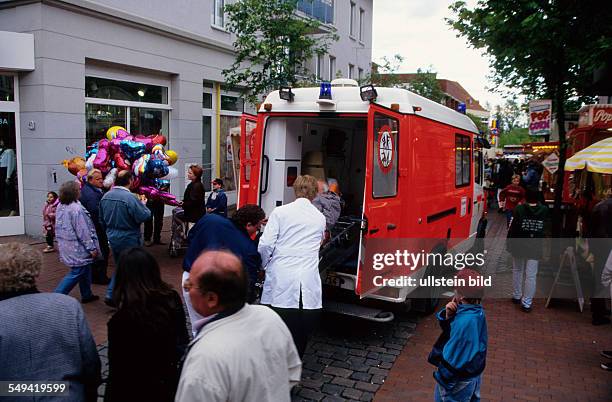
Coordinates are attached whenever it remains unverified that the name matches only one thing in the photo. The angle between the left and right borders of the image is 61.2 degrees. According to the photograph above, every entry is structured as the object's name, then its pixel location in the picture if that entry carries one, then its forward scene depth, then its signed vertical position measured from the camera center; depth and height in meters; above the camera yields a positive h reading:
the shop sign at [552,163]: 14.30 +0.26
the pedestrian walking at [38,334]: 2.53 -0.85
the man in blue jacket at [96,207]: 7.38 -0.61
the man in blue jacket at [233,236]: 4.23 -0.58
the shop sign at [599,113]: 13.54 +1.57
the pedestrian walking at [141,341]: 2.64 -0.91
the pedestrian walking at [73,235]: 6.15 -0.85
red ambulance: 5.62 +0.07
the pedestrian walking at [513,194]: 11.62 -0.51
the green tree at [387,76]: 20.78 +3.81
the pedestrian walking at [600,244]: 6.64 -0.94
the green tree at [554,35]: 7.22 +2.33
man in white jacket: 1.94 -0.71
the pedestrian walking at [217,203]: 9.05 -0.65
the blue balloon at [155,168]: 8.17 -0.05
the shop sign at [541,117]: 15.18 +1.63
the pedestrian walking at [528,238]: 7.21 -0.93
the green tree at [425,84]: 24.12 +4.06
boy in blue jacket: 3.34 -1.15
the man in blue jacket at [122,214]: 6.20 -0.59
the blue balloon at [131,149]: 8.28 +0.25
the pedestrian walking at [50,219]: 9.12 -0.98
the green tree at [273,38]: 11.35 +2.89
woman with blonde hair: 4.57 -0.88
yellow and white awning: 7.24 +0.20
